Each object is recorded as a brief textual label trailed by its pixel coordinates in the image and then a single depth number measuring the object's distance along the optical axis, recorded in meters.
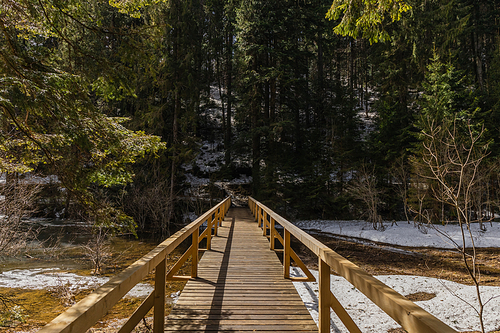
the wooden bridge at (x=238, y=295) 1.20
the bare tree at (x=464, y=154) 12.48
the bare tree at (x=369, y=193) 15.47
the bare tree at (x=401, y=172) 15.85
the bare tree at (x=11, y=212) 6.99
